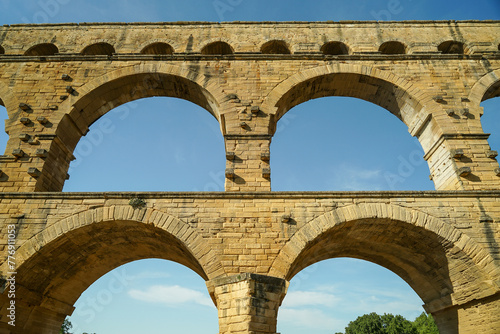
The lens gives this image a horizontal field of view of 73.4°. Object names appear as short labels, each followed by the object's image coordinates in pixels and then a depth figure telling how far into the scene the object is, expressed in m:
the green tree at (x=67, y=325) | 42.17
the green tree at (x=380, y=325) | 40.66
